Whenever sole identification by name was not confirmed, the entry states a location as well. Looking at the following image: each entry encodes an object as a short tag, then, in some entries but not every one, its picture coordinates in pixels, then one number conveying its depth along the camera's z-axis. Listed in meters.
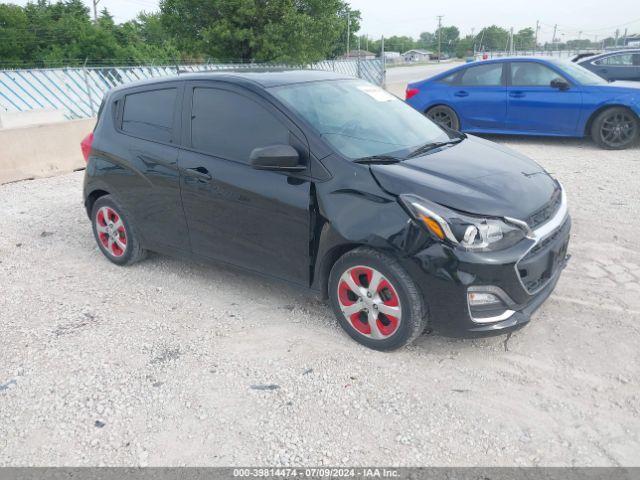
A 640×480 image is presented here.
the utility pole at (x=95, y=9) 59.47
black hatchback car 3.13
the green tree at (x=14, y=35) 44.72
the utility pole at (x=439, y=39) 101.16
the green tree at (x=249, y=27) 24.02
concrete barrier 7.90
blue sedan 8.73
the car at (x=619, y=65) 14.29
